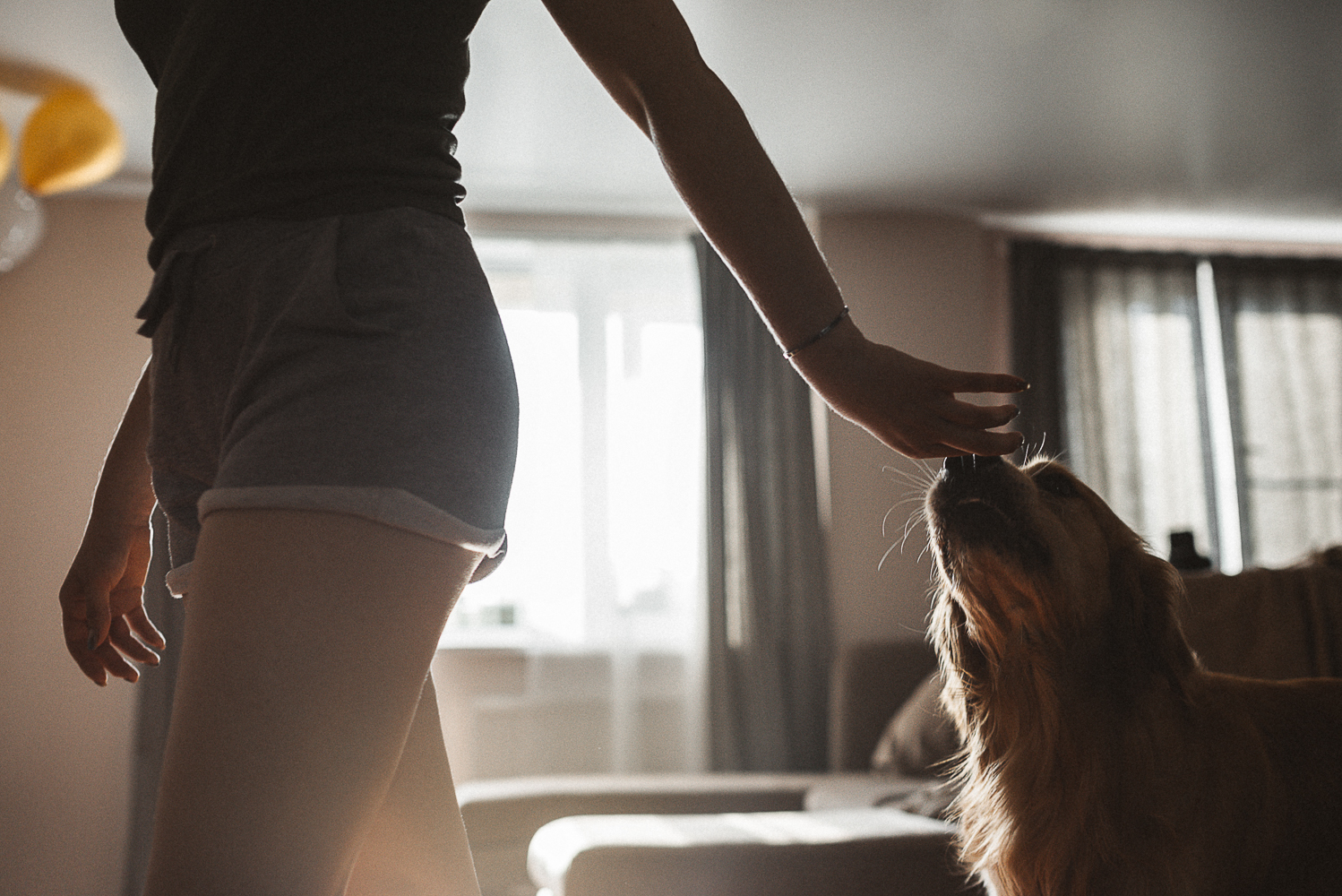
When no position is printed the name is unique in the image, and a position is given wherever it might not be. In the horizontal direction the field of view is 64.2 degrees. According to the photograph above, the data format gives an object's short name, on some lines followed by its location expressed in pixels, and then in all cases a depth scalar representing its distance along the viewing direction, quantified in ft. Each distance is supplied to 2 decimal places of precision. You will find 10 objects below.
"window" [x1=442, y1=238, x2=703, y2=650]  14.16
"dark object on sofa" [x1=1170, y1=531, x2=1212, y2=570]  7.91
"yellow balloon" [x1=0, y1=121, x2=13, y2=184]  9.68
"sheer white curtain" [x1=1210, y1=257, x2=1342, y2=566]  16.17
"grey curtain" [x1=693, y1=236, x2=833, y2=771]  13.98
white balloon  10.69
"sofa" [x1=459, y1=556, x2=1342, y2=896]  6.45
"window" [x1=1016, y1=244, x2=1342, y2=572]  15.70
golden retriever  3.89
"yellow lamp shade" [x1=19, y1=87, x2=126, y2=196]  10.64
